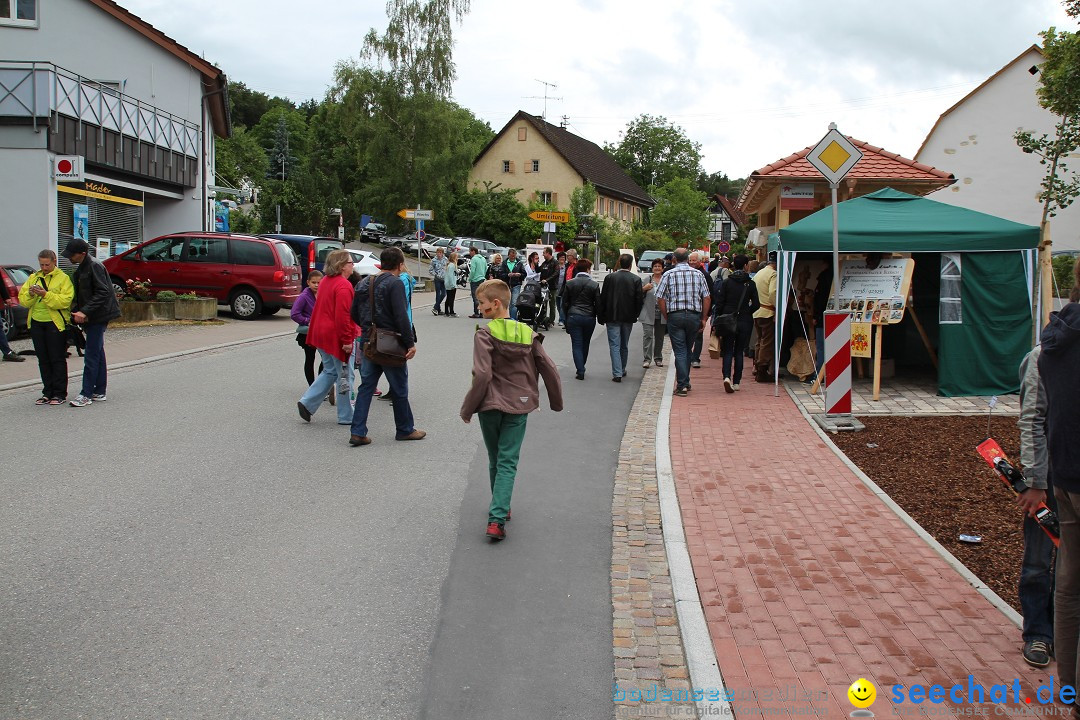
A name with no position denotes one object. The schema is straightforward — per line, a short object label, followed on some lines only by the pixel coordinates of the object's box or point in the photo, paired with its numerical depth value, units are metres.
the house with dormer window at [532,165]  68.62
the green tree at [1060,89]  20.45
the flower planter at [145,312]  20.11
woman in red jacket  9.42
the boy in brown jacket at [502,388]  6.12
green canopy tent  12.33
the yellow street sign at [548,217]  35.06
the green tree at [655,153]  103.06
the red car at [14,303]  15.93
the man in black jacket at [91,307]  10.38
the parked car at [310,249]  25.61
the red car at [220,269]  22.00
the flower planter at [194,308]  20.72
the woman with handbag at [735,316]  12.87
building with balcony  21.61
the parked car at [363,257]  27.39
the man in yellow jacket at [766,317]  13.51
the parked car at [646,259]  38.64
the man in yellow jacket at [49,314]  10.34
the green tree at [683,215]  71.62
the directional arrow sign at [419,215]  32.19
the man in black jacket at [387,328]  8.45
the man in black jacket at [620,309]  13.80
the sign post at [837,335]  10.16
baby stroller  18.89
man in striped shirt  12.39
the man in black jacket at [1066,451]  3.60
